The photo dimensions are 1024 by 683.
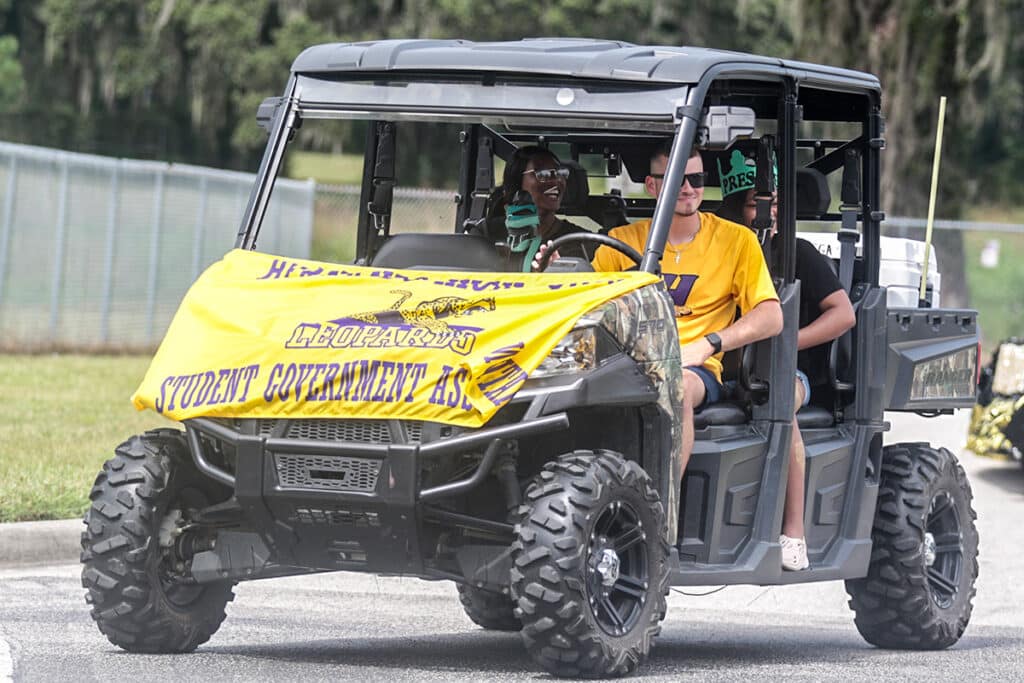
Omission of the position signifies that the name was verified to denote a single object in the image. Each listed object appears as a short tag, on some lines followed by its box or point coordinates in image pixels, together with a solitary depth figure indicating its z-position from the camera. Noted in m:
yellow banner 12.65
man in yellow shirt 14.77
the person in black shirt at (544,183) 16.39
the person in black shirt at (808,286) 16.41
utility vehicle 12.91
